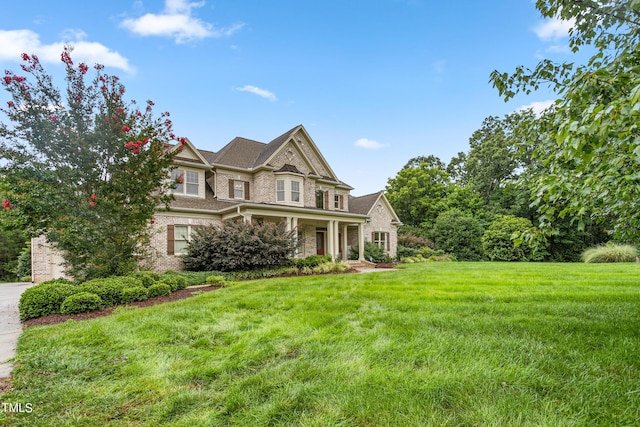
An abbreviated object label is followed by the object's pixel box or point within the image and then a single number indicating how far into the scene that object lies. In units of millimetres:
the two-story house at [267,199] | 13758
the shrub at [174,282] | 8648
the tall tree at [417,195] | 29984
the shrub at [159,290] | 7734
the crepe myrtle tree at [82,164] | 7293
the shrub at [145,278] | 8086
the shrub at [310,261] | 13844
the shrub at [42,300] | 5977
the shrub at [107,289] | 6672
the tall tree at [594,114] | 1667
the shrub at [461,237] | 23750
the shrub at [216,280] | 9763
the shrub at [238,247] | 11922
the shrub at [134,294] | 6989
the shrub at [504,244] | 20797
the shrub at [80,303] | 6082
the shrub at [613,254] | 16562
